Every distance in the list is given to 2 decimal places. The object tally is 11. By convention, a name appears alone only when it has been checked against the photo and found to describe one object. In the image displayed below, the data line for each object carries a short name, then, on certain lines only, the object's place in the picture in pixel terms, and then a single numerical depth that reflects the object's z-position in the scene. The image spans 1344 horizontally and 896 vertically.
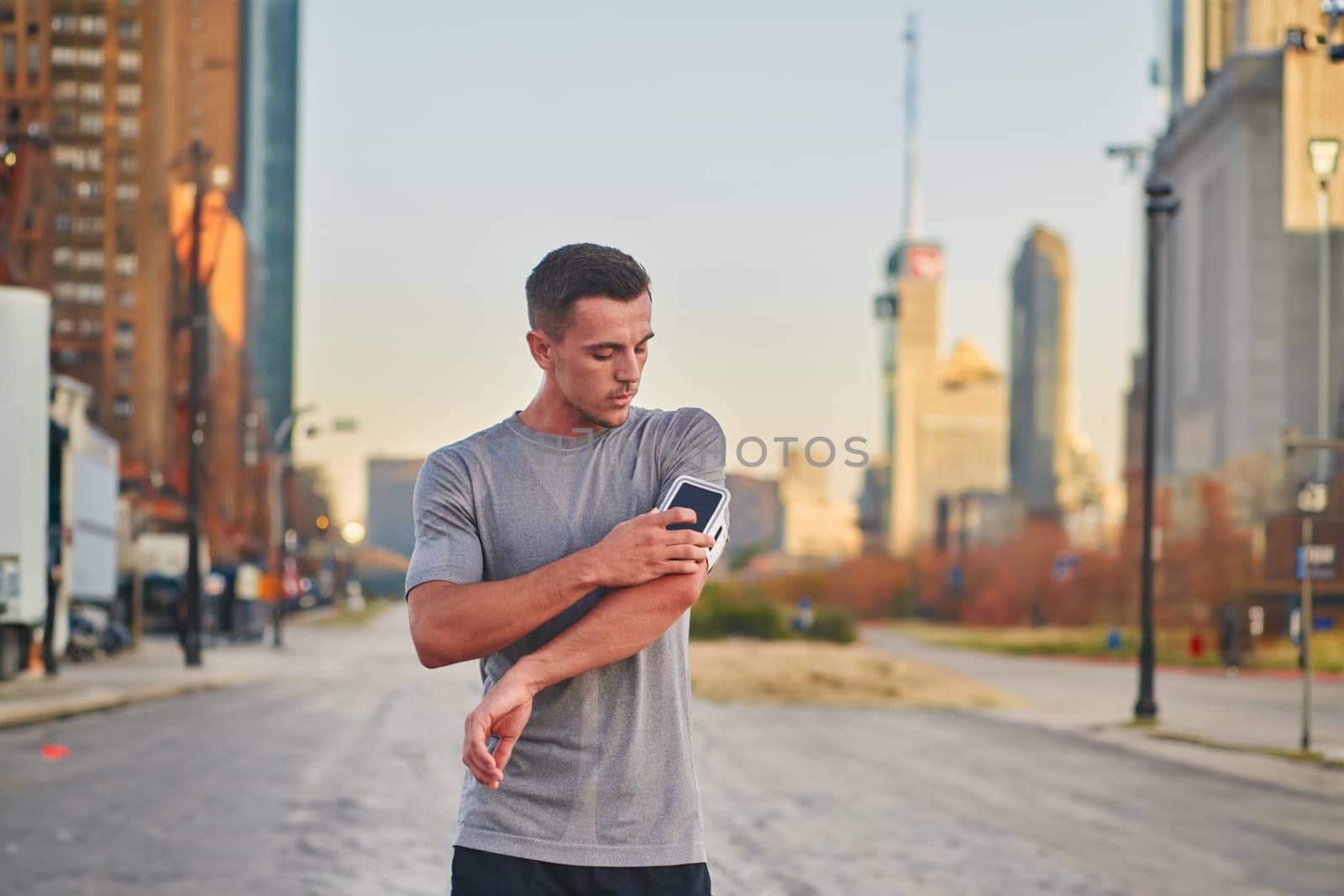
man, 3.41
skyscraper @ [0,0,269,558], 101.50
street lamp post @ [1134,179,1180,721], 26.80
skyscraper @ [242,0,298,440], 172.24
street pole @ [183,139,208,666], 41.56
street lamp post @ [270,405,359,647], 44.04
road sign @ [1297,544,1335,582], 22.66
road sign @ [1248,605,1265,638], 54.00
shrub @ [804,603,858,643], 57.09
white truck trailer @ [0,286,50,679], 26.77
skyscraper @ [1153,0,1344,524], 126.88
